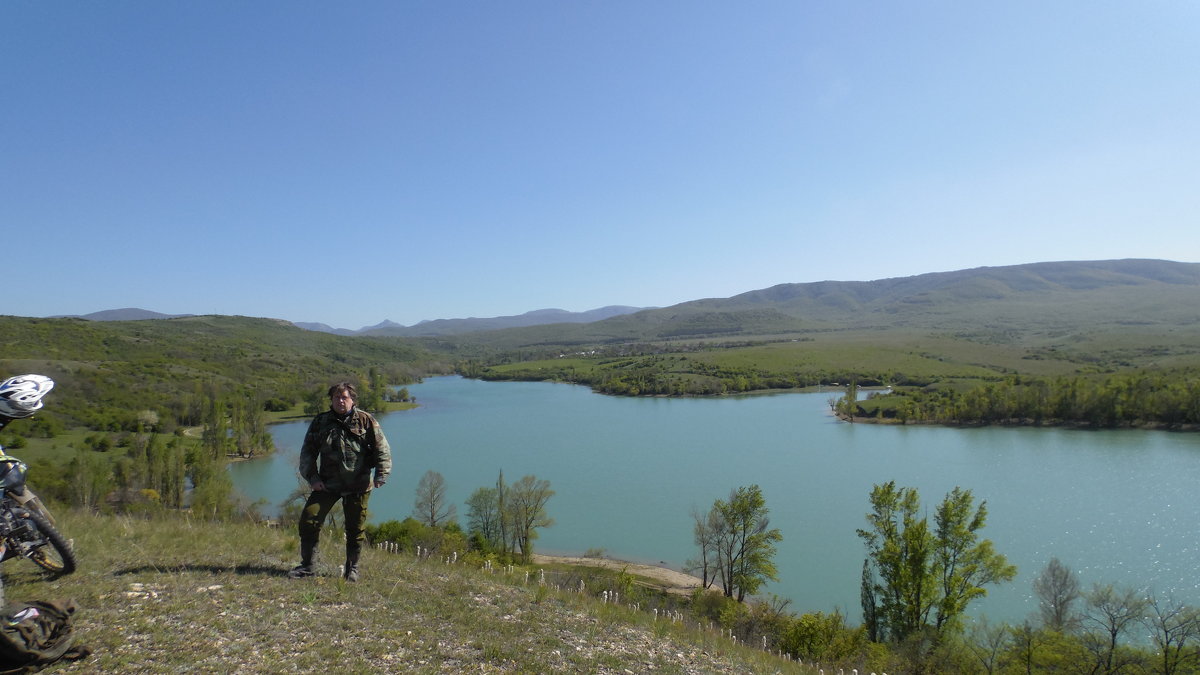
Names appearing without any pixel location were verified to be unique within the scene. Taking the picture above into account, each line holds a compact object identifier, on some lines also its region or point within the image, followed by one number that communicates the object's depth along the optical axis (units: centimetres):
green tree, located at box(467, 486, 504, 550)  3092
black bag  331
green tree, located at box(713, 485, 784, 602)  2470
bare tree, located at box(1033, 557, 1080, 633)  1944
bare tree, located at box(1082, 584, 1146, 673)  1559
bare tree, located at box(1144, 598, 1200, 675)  1518
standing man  541
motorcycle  398
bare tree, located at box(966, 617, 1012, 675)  1690
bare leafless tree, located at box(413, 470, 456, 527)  3189
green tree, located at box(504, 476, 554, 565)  2952
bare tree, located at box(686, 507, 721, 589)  2572
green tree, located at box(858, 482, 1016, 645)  2120
